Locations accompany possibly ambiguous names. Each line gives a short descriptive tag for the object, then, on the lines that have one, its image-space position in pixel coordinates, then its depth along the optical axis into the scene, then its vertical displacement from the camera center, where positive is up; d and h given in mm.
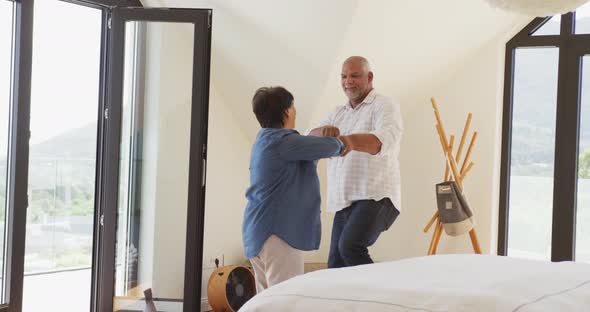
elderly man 2775 -84
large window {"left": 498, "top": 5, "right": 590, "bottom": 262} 4625 +121
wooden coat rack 4340 -64
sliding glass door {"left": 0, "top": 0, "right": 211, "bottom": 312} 3496 -48
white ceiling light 2096 +469
